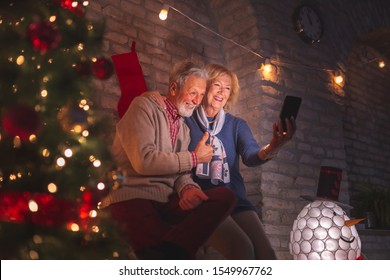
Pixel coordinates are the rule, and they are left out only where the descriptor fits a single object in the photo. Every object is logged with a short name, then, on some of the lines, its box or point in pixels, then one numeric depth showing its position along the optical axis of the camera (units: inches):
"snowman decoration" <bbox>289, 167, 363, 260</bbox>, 87.4
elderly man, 76.2
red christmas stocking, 96.2
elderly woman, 83.7
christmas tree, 56.2
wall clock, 128.8
